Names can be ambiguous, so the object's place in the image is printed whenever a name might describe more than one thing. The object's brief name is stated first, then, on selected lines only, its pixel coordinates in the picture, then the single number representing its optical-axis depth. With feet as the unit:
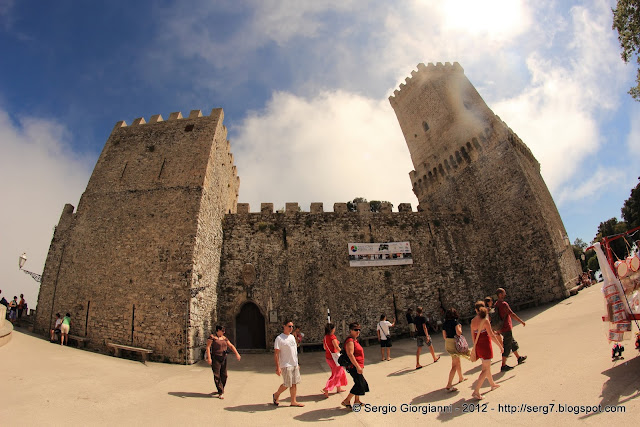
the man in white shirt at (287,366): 20.67
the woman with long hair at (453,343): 20.66
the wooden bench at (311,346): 46.42
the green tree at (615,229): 99.73
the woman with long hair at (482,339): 18.49
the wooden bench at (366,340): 48.16
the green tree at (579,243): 156.93
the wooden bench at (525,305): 52.10
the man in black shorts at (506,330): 24.08
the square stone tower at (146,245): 37.86
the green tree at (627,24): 35.84
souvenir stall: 18.72
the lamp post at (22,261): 43.42
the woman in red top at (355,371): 18.83
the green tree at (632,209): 90.17
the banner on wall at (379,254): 55.57
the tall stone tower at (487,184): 53.78
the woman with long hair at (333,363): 22.35
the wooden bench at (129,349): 35.19
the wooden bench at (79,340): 37.80
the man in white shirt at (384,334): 35.01
